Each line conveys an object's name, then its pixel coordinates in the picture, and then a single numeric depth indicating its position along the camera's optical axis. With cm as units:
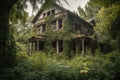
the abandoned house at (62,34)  2345
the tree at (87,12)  4963
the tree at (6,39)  777
